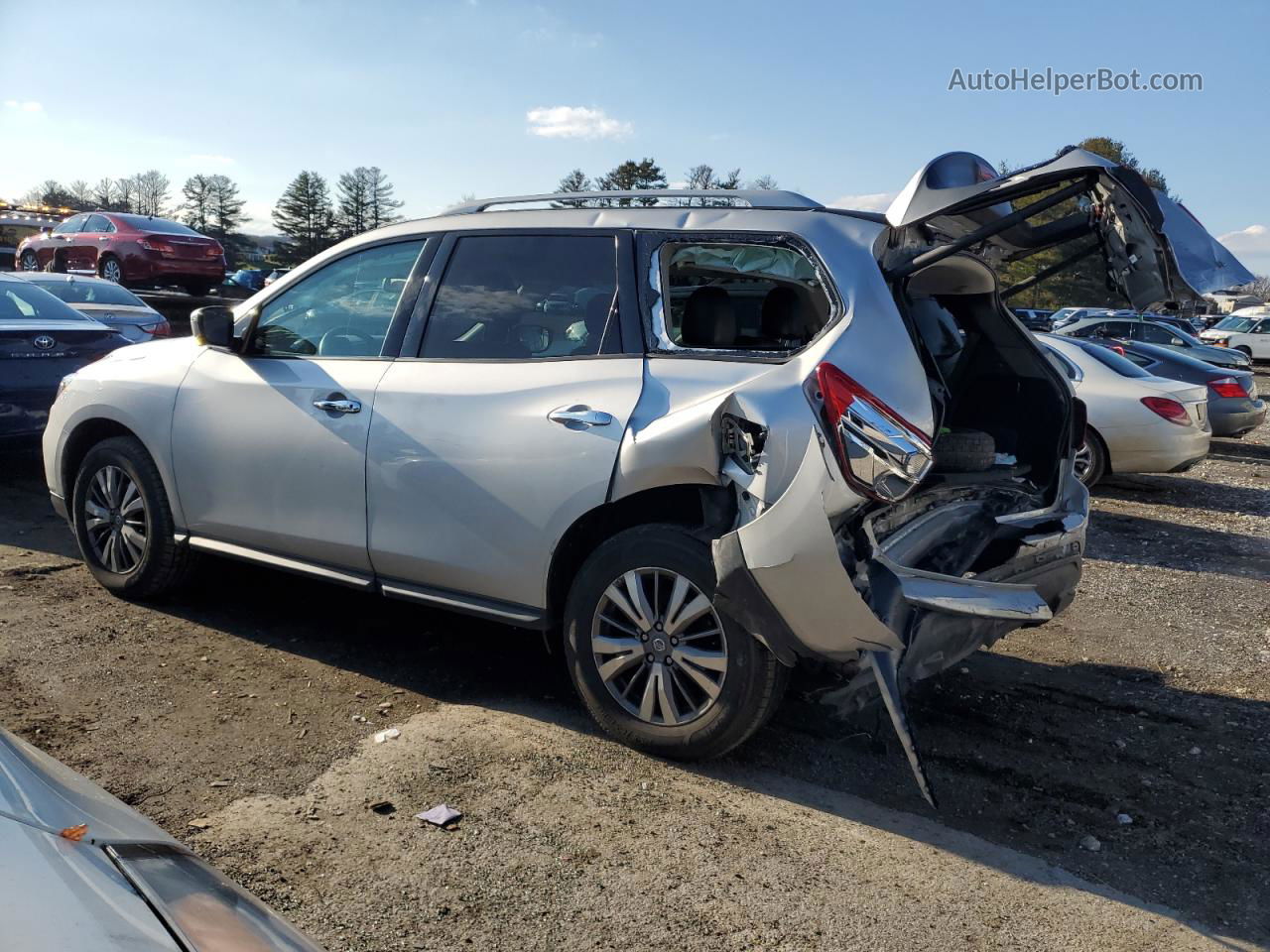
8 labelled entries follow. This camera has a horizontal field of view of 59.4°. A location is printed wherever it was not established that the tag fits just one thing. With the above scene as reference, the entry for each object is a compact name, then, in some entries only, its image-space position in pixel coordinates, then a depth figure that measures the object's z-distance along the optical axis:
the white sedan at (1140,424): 10.18
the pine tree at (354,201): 75.31
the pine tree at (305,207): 80.31
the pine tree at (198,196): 84.94
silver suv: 3.53
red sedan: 20.23
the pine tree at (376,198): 74.69
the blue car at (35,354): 7.80
